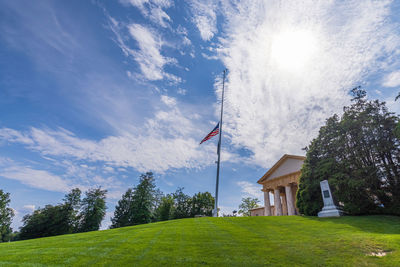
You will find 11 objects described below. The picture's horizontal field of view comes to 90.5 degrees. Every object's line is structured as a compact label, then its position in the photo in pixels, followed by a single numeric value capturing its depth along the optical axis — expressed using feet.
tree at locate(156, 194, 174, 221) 177.34
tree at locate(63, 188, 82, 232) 153.79
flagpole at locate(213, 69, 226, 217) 72.23
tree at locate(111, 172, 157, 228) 152.56
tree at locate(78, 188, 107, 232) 153.28
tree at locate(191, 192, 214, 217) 182.65
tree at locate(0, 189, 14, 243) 155.87
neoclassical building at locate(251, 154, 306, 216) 103.81
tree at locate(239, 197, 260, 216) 206.63
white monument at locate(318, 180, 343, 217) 55.47
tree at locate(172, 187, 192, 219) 176.45
